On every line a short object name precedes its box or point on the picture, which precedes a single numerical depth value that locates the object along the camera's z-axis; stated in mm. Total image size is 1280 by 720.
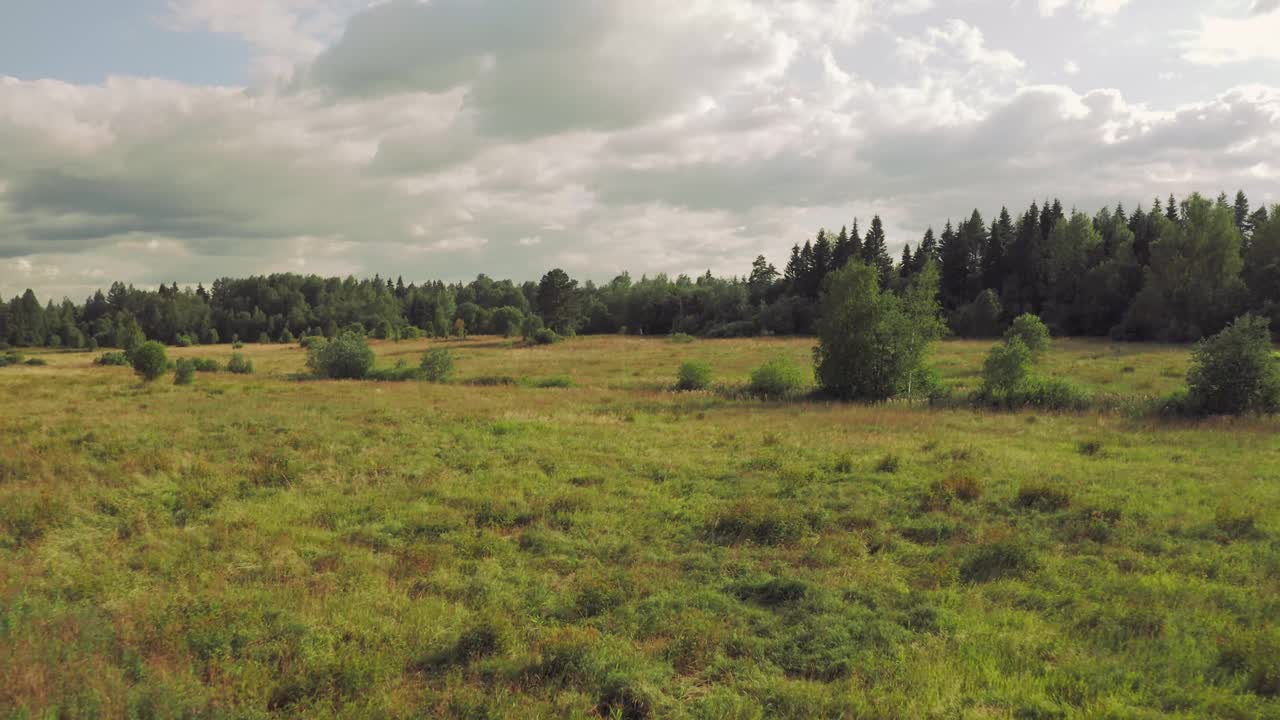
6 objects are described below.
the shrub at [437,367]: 42469
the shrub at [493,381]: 41188
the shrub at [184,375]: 39109
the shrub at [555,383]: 39125
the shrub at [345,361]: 44656
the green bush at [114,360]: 60281
